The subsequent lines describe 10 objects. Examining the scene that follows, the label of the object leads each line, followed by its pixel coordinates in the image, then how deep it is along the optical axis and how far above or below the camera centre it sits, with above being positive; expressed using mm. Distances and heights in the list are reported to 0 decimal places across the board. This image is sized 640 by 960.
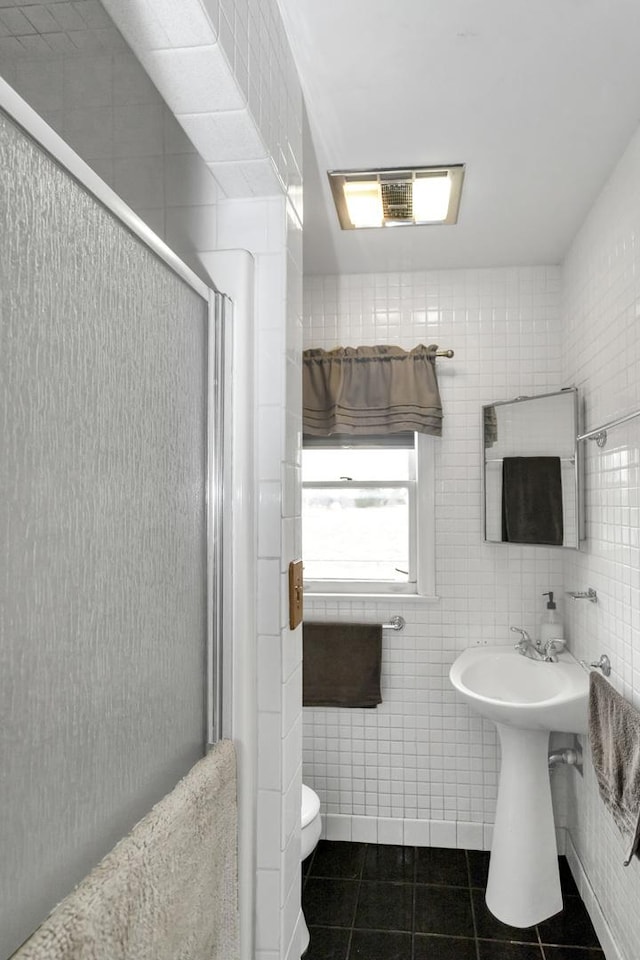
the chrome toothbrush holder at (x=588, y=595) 2447 -348
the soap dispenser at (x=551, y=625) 2883 -528
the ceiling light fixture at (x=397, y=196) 2223 +1040
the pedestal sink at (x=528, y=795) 2412 -1093
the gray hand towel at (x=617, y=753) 1783 -715
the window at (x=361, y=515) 3166 -67
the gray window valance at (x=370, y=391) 3010 +483
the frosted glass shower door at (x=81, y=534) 691 -40
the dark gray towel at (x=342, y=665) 3031 -725
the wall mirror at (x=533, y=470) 2643 +120
